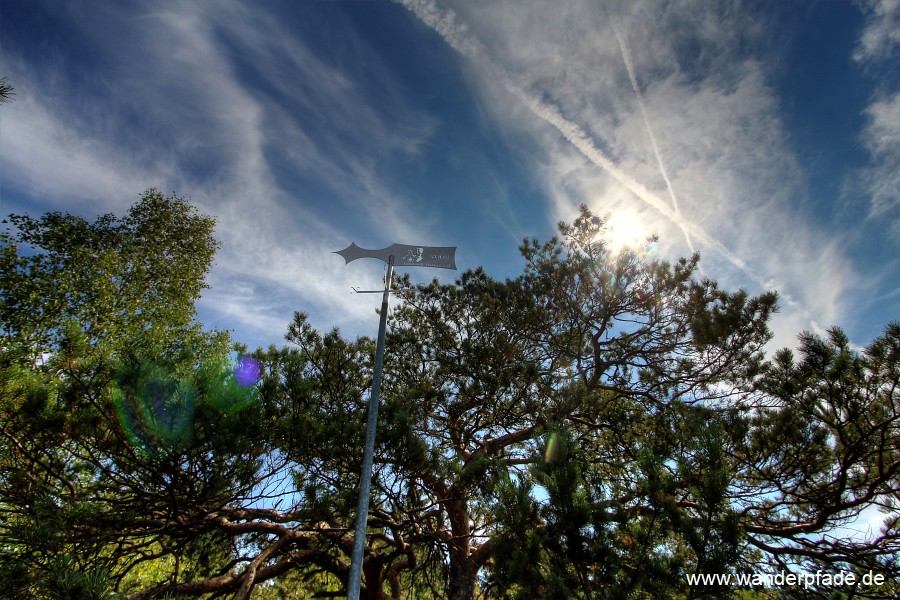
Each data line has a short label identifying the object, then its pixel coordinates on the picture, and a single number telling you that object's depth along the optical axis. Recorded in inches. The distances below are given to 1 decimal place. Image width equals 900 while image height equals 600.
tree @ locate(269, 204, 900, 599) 113.6
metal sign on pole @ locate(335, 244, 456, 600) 107.2
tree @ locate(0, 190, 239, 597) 120.6
